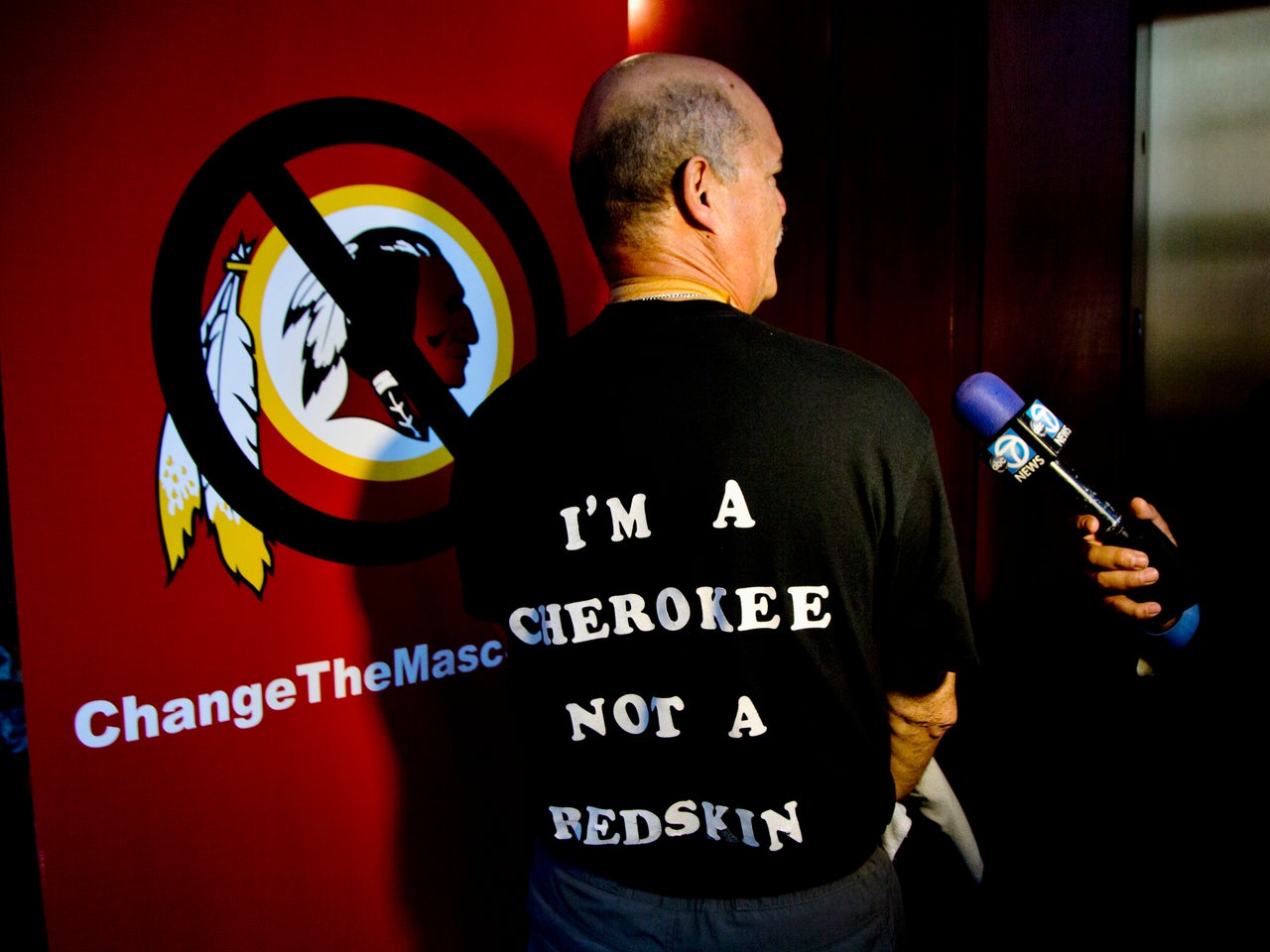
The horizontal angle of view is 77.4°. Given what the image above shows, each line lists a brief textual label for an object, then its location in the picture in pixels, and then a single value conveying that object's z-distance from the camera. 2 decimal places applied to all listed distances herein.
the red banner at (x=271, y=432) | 1.15
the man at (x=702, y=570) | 0.89
